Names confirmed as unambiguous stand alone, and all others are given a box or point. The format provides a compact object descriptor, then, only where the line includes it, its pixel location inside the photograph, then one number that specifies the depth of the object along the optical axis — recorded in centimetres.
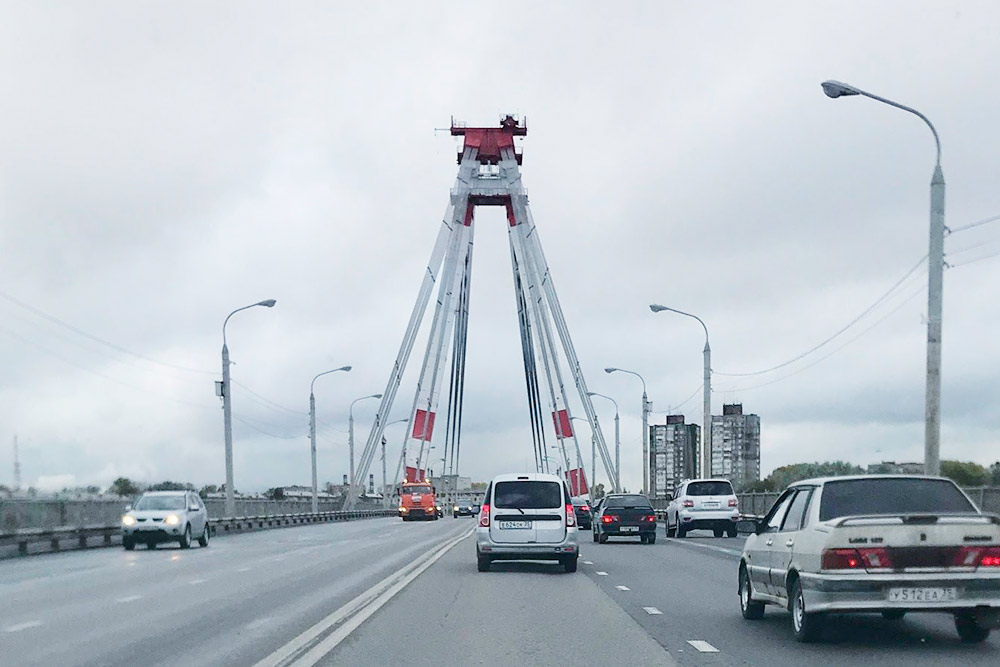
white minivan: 2366
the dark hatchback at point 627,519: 3772
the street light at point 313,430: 7625
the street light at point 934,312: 2288
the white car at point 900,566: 1106
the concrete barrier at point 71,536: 3366
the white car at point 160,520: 3619
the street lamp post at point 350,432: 9408
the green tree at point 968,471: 5384
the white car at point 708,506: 4203
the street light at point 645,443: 7344
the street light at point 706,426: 5050
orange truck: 8569
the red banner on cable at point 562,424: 7606
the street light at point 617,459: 8312
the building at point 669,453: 9700
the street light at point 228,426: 5169
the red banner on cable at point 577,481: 7619
